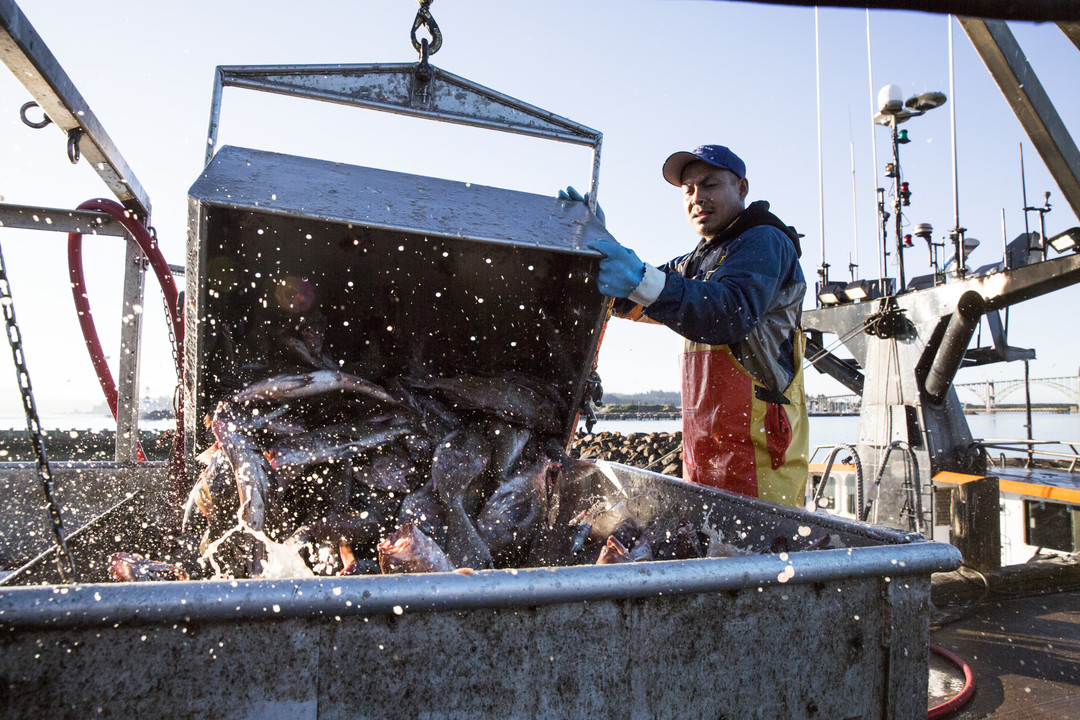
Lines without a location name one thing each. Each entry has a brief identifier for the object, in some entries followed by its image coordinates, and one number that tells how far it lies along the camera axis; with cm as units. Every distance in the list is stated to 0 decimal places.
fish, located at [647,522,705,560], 167
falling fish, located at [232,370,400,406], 188
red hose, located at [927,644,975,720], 324
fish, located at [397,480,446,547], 179
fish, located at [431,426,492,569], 175
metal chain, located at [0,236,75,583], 131
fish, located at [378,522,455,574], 149
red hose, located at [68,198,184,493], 214
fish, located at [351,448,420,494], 190
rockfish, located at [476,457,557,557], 193
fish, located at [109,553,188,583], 146
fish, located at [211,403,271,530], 165
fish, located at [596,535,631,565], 153
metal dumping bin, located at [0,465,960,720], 82
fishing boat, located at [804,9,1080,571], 596
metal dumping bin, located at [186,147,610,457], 164
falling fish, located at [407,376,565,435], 212
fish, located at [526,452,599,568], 187
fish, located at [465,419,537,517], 203
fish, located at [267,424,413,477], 179
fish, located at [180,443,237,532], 171
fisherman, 200
